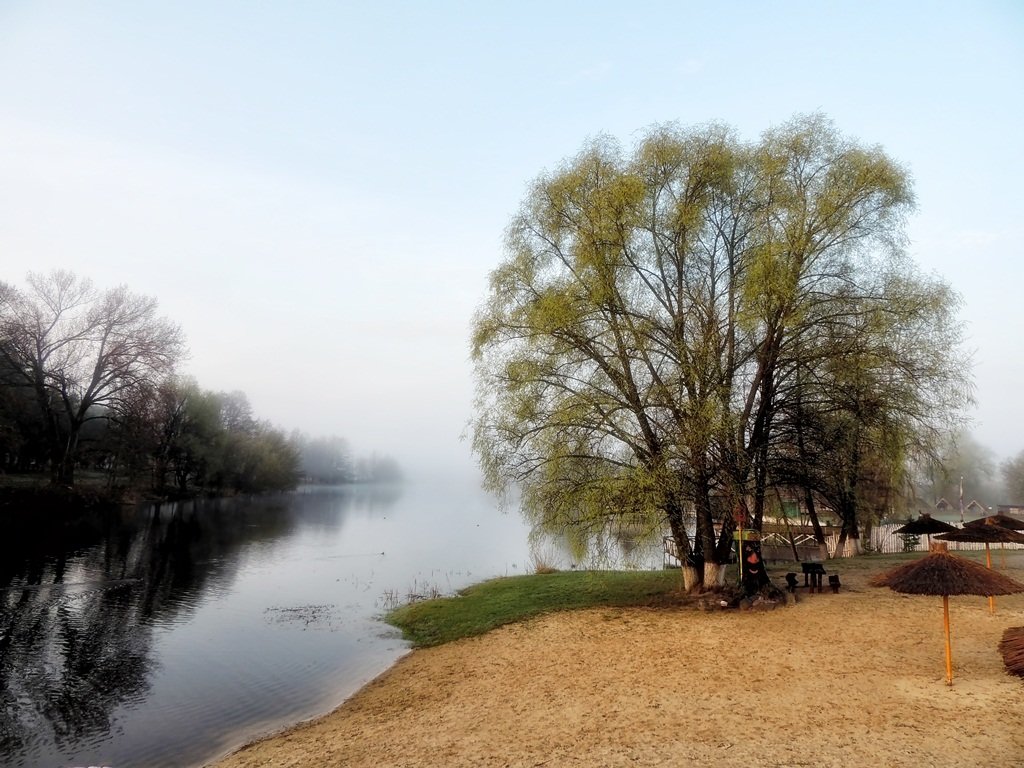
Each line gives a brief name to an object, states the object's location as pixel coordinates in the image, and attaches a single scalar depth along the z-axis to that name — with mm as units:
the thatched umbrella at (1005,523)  16344
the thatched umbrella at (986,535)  15602
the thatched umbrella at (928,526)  19453
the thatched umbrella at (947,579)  9352
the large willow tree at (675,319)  15391
